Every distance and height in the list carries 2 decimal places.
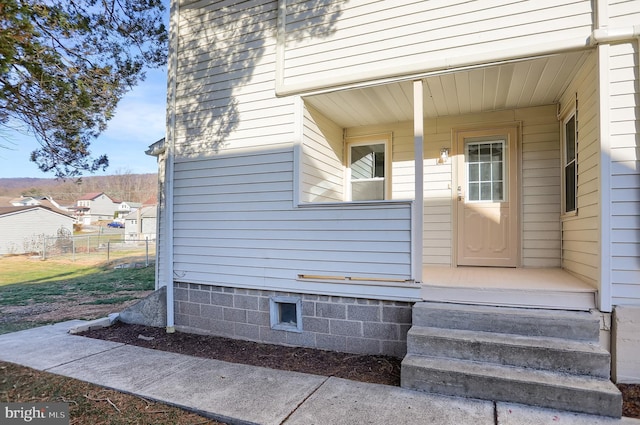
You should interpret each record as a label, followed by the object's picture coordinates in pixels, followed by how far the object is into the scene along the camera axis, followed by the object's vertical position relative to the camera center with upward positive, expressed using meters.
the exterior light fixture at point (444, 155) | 5.14 +0.90
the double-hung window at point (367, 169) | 5.57 +0.78
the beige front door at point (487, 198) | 4.84 +0.28
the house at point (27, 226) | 19.17 -0.63
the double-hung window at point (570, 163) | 3.99 +0.66
